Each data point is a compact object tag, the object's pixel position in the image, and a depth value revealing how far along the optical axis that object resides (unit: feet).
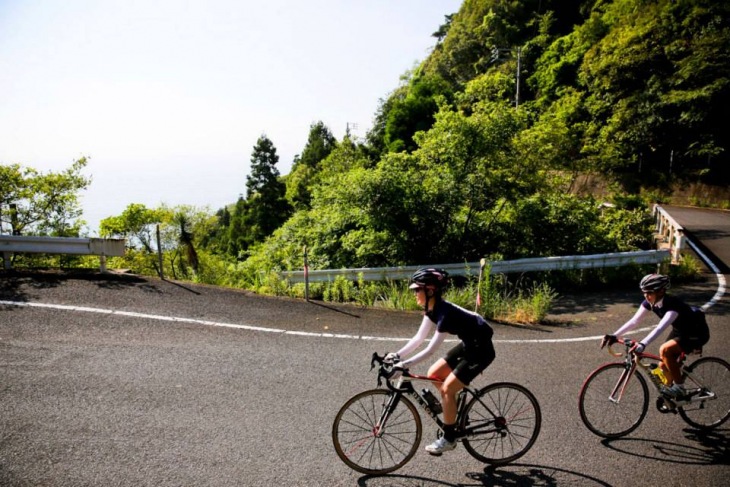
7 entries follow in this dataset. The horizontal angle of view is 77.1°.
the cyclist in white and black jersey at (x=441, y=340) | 13.61
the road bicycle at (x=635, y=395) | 15.96
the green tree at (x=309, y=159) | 192.67
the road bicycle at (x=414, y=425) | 13.93
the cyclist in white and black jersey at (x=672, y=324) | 15.37
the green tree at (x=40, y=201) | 45.24
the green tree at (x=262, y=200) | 202.69
